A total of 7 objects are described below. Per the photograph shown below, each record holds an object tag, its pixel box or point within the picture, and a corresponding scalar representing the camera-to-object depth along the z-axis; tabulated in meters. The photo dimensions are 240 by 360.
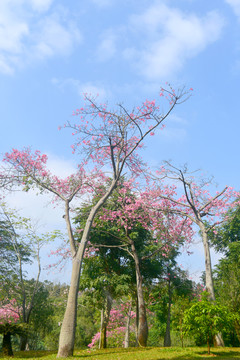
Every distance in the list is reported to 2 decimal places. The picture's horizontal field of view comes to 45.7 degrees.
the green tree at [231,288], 20.19
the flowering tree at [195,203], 19.30
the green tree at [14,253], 24.58
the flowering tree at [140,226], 21.38
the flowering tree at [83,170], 13.16
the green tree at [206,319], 13.09
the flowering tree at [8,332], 15.27
